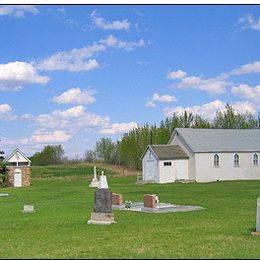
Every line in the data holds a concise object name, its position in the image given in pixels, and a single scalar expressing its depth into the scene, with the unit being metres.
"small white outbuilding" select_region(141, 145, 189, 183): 56.34
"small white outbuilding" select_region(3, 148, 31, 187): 59.88
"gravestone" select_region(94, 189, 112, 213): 18.56
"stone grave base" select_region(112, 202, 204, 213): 22.81
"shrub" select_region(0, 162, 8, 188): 59.78
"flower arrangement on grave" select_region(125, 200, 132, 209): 24.77
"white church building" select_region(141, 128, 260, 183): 56.72
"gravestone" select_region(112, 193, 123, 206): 25.31
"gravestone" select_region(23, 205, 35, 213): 23.99
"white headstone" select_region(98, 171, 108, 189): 19.89
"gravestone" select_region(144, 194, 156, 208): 22.98
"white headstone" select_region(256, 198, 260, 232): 15.09
